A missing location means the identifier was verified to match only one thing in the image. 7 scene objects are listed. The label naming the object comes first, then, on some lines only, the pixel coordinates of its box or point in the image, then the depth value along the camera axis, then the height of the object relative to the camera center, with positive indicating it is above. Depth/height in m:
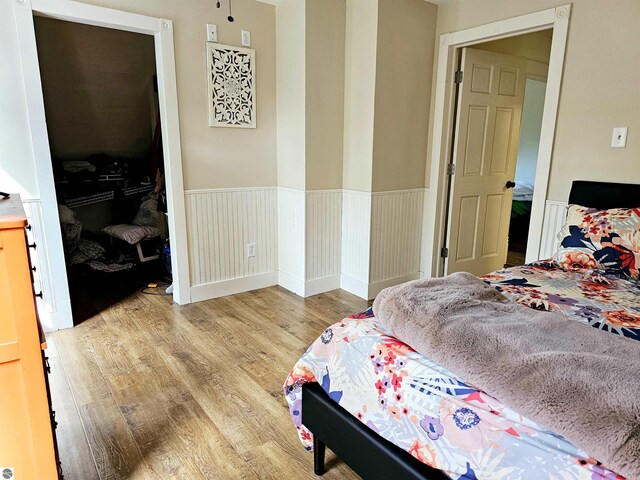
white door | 3.50 -0.07
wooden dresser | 1.18 -0.68
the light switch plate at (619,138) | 2.44 +0.07
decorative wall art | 3.12 +0.45
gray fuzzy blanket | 0.85 -0.52
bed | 0.94 -0.68
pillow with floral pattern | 2.04 -0.46
